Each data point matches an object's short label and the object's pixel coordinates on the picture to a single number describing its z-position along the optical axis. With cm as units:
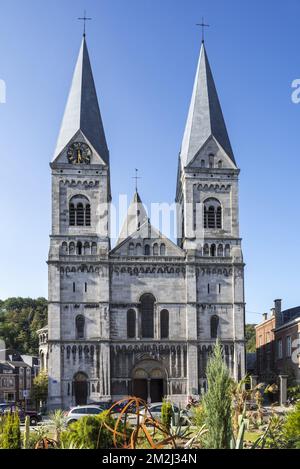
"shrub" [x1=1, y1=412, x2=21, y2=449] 1922
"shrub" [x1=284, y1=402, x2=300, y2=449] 2036
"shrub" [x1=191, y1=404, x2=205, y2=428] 2593
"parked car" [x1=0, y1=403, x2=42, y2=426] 4266
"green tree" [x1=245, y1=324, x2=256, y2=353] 10968
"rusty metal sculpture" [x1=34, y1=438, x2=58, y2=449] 1644
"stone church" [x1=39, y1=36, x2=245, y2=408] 5803
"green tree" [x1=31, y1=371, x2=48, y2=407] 5975
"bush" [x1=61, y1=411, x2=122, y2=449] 1989
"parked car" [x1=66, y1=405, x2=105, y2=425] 3775
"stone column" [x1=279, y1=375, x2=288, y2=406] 5332
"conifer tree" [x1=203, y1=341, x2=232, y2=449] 1541
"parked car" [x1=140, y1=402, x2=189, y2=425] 3962
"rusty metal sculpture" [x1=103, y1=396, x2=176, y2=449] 1359
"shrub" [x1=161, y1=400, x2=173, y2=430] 3410
